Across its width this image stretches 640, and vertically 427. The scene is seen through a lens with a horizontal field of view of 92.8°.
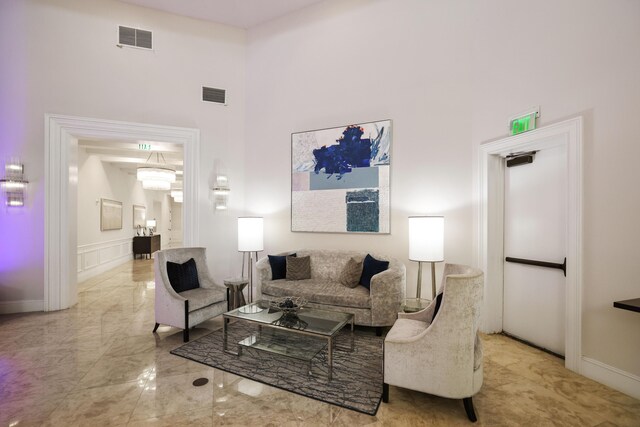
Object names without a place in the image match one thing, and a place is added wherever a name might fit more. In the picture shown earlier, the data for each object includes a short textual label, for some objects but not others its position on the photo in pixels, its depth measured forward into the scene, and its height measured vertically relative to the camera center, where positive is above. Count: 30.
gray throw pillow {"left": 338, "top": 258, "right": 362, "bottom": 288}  3.86 -0.75
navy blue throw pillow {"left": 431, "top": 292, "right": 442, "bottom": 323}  2.41 -0.69
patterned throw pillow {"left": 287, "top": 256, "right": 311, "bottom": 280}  4.23 -0.74
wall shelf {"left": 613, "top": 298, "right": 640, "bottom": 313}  1.99 -0.60
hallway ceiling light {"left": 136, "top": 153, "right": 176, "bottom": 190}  6.60 +0.84
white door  3.02 -0.33
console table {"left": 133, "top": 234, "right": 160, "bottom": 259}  9.57 -0.94
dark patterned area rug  2.33 -1.37
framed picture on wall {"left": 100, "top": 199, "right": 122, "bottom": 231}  7.52 +0.00
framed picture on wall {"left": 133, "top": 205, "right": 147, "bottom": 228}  9.84 -0.03
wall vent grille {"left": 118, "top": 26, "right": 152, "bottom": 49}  4.69 +2.78
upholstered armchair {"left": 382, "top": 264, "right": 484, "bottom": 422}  2.01 -0.93
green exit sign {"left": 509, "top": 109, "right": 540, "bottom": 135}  3.01 +0.95
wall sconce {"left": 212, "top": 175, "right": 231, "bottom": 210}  5.18 +0.40
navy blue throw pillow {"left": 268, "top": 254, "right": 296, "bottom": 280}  4.26 -0.73
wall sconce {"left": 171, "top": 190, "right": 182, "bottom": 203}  12.27 +0.86
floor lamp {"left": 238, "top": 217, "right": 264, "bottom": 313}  4.53 -0.28
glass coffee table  2.61 -1.00
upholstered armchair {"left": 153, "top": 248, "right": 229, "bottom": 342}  3.36 -0.94
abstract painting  4.30 +0.55
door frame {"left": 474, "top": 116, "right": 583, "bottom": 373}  2.64 -0.06
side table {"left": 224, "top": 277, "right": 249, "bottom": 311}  3.84 -0.96
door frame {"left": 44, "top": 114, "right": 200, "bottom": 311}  4.38 +0.43
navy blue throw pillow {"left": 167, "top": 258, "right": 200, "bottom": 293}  3.63 -0.74
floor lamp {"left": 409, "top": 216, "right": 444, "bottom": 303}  3.50 -0.27
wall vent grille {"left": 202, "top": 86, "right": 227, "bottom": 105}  5.16 +2.06
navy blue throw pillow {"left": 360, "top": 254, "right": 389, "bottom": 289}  3.77 -0.67
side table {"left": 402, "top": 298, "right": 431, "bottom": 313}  3.12 -0.97
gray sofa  3.46 -0.92
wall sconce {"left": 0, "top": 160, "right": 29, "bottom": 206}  4.20 +0.43
